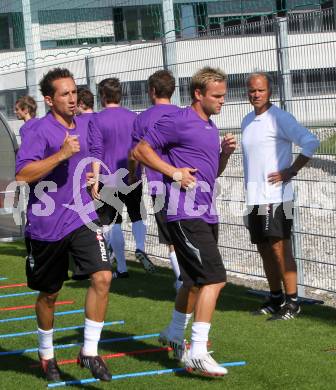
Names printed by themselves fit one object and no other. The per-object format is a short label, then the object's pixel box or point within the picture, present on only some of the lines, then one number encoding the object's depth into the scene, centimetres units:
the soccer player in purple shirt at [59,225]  1266
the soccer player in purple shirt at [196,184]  1269
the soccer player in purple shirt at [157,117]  1722
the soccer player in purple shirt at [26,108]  2381
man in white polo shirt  1586
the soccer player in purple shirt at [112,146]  1975
